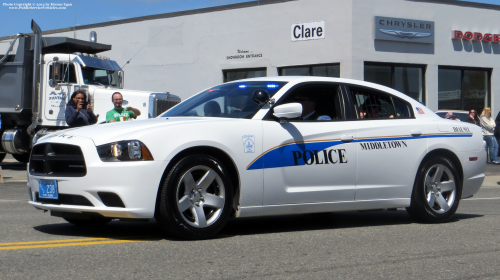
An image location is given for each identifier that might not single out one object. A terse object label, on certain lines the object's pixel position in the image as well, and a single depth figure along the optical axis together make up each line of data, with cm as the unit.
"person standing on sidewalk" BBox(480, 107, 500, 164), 2012
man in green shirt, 1200
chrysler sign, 2412
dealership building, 2412
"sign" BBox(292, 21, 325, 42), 2436
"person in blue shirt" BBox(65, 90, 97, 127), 1341
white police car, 571
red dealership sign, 2589
